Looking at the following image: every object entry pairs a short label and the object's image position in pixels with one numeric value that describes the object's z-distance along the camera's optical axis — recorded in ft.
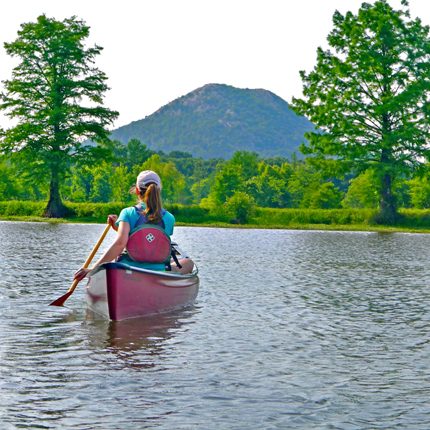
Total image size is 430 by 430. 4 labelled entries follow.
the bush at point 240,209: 201.77
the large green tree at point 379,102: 189.47
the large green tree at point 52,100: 199.72
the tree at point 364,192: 278.46
